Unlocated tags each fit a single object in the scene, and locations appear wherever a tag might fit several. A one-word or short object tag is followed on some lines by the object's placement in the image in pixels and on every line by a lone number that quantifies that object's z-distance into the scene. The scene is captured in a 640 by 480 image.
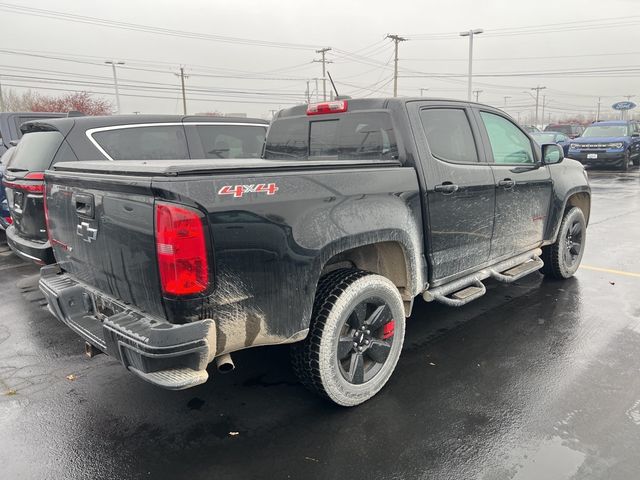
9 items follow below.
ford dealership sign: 38.03
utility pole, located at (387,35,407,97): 41.00
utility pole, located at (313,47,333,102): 50.12
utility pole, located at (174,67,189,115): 53.74
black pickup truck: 2.34
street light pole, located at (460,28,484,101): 27.95
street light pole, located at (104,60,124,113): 37.12
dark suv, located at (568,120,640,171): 19.09
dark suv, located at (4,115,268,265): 4.82
